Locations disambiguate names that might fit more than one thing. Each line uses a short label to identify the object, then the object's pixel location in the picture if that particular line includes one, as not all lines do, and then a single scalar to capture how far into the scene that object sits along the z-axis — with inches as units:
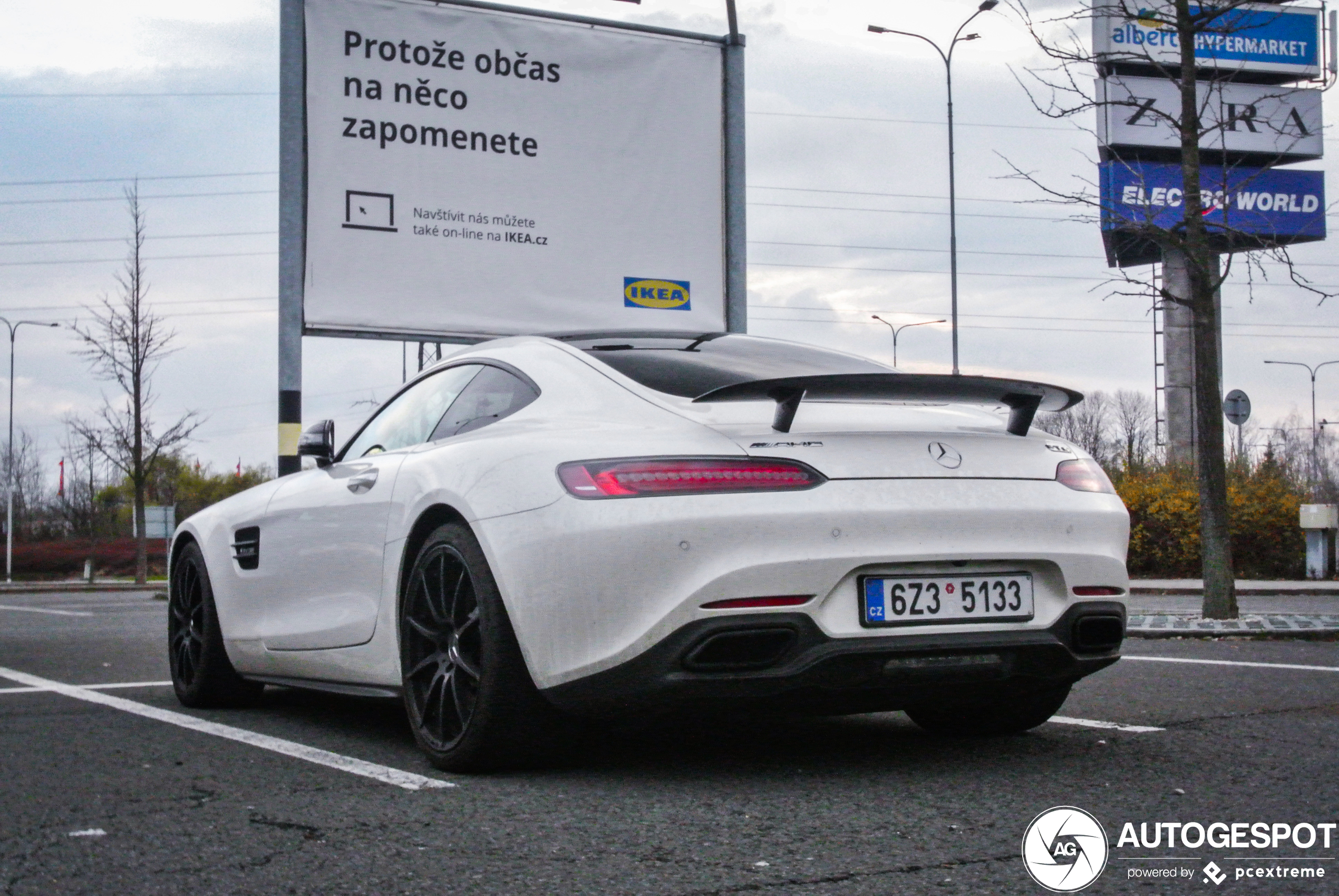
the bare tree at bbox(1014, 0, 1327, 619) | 429.4
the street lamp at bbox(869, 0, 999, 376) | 1216.8
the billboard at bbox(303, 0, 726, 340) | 562.6
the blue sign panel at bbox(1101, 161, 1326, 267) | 1633.9
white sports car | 148.9
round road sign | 862.5
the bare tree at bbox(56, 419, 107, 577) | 2001.7
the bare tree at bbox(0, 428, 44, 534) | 2721.5
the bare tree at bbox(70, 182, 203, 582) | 1277.1
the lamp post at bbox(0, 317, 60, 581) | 1818.4
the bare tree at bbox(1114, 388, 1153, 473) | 2378.2
